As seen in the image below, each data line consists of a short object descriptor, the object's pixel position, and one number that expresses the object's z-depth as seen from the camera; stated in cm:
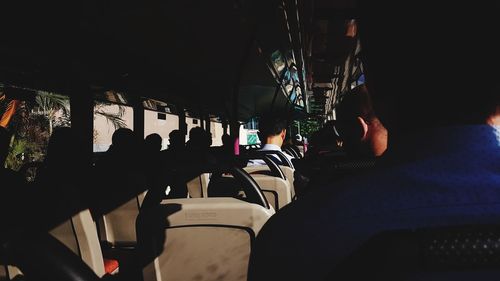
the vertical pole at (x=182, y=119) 718
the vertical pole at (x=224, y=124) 1013
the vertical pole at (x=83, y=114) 381
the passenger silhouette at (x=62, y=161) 289
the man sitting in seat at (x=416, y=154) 54
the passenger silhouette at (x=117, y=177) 308
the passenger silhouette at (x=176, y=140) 585
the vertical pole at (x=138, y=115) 540
